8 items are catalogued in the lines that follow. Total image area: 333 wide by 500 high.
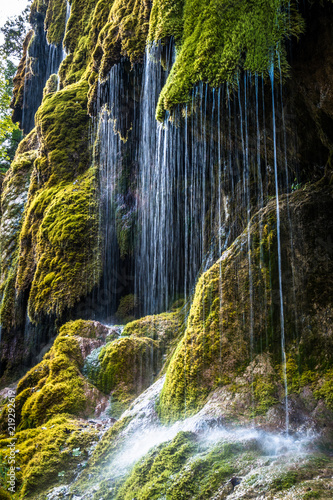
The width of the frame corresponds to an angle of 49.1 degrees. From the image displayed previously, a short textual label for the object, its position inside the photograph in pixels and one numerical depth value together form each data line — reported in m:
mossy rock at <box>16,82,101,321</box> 10.48
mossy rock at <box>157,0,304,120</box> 4.25
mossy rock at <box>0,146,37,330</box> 14.18
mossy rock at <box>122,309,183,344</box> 7.87
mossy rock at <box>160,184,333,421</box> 3.88
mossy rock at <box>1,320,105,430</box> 6.53
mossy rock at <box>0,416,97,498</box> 4.88
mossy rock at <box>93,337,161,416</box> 6.81
